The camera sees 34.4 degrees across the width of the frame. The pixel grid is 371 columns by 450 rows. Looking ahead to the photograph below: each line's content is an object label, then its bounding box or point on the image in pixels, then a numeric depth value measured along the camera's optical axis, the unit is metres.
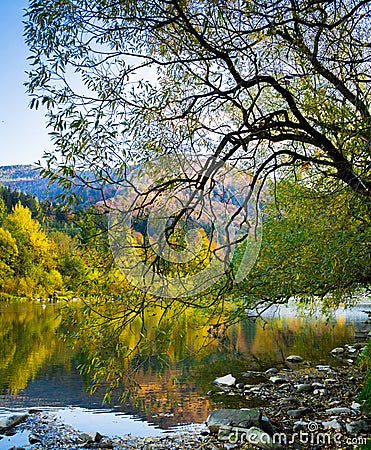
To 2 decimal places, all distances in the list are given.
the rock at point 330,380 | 9.55
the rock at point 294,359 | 11.86
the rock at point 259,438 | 6.09
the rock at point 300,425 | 6.77
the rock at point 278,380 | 9.88
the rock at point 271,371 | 10.60
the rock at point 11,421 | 7.33
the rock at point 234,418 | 6.83
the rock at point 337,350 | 12.87
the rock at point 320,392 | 8.76
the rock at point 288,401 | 8.16
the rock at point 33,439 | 6.84
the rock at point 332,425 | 6.45
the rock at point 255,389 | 9.14
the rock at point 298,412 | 7.42
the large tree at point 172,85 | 4.33
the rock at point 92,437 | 6.80
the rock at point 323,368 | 10.77
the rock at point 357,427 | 6.24
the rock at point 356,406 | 7.37
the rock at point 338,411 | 7.28
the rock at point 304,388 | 9.09
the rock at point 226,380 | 9.71
